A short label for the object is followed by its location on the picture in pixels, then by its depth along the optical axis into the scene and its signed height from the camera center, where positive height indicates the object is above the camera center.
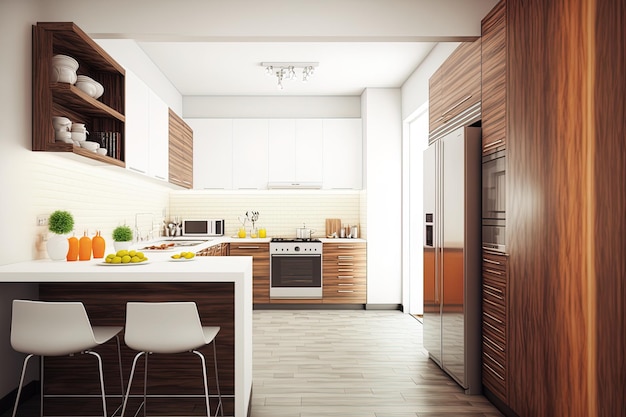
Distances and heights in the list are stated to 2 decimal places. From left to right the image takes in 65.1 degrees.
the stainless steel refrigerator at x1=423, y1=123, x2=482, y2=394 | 3.42 -0.33
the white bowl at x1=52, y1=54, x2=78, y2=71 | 3.27 +1.01
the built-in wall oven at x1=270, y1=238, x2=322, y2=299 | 6.42 -0.80
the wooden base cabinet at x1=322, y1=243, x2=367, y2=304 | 6.46 -0.84
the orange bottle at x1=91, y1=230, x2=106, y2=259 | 3.53 -0.25
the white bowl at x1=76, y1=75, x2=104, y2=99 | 3.49 +0.91
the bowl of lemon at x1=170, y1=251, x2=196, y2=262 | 3.26 -0.31
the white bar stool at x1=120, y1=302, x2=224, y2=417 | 2.48 -0.60
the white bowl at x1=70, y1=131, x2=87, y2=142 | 3.43 +0.53
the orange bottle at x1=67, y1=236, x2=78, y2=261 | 3.34 -0.27
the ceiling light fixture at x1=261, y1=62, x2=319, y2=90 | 5.48 +1.62
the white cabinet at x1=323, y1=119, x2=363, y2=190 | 6.79 +0.80
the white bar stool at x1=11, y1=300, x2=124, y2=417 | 2.50 -0.60
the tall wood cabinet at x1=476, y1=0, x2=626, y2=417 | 2.03 +0.01
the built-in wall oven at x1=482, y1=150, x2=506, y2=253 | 3.10 +0.06
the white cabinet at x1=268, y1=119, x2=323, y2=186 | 6.77 +0.91
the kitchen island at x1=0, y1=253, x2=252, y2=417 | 3.12 -0.93
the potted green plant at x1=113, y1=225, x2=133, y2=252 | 3.66 -0.21
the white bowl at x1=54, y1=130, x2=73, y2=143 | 3.29 +0.51
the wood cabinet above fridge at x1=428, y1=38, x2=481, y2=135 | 3.55 +1.01
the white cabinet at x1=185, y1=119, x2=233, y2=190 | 6.74 +0.81
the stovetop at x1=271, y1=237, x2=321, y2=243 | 6.52 -0.39
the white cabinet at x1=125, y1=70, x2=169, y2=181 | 4.12 +0.76
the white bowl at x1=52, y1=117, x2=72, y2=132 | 3.30 +0.60
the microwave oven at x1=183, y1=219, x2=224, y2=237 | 6.90 -0.23
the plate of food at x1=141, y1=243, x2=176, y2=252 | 4.50 -0.35
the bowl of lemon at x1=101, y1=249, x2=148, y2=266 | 2.98 -0.29
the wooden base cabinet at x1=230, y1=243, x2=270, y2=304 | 6.41 -0.71
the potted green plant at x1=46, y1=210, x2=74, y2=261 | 3.28 -0.15
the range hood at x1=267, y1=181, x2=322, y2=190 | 6.75 +0.35
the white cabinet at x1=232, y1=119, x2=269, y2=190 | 6.75 +0.81
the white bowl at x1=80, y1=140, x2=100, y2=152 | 3.48 +0.47
